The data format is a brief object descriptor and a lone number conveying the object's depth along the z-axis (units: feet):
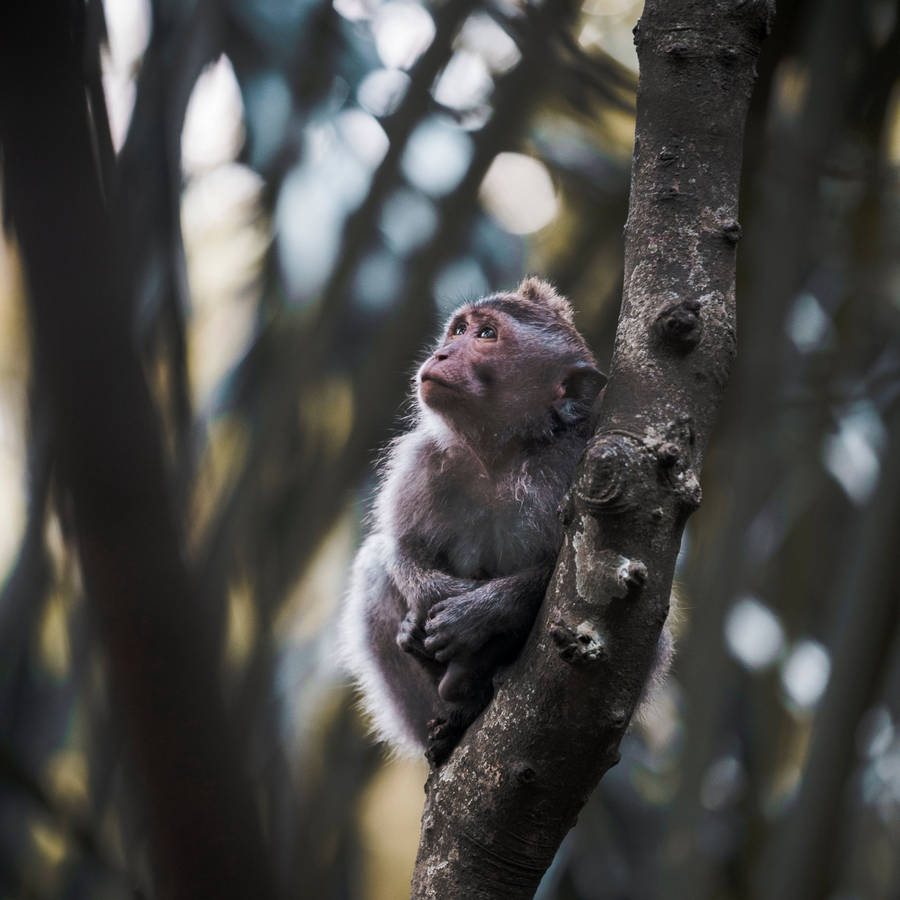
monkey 21.43
